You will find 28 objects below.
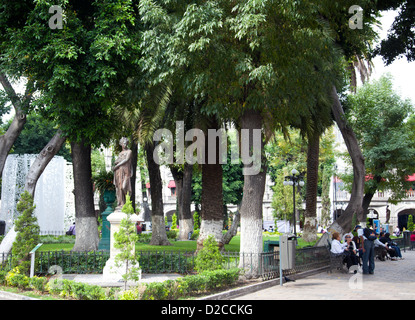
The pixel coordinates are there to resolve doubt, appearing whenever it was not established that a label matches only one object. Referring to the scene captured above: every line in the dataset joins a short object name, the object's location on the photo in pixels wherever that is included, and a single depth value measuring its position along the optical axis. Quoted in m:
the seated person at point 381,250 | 20.48
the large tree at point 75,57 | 12.50
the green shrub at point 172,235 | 29.45
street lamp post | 22.73
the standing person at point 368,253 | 14.67
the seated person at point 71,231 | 32.53
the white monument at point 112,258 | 11.84
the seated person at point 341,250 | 15.11
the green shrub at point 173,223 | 43.58
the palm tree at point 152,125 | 15.60
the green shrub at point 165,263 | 13.66
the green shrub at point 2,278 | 11.33
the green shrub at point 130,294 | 8.52
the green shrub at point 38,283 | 10.38
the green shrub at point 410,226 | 37.97
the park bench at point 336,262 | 15.10
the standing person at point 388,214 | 51.62
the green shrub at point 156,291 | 9.04
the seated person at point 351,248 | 15.28
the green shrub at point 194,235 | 29.03
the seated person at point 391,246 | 21.18
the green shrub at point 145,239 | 25.42
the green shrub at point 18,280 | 10.69
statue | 12.91
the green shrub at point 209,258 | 11.67
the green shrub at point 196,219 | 39.55
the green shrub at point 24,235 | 11.84
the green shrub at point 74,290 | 9.02
